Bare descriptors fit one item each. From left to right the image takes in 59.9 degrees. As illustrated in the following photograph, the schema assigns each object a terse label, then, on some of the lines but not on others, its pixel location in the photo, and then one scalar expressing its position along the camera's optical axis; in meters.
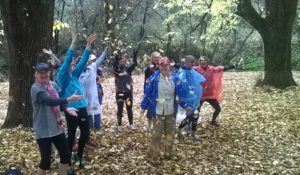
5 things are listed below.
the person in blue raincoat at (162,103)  4.66
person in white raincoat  4.90
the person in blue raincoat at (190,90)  4.85
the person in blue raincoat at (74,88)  3.88
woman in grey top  3.30
